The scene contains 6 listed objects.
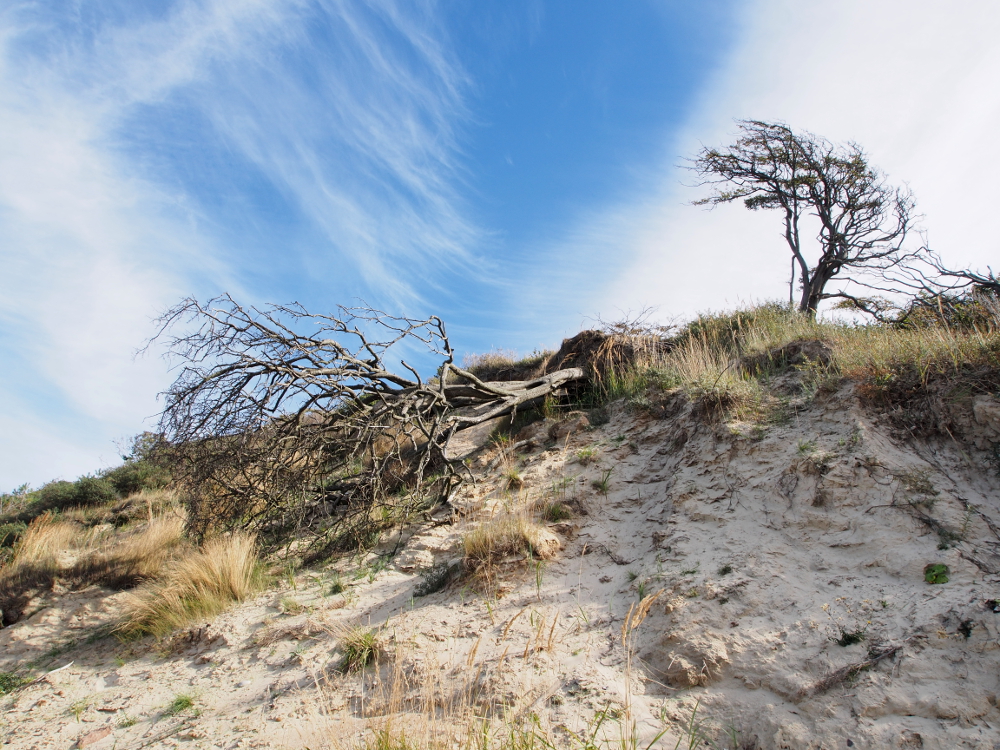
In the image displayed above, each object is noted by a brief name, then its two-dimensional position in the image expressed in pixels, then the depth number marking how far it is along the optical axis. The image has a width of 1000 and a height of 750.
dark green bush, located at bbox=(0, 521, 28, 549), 9.82
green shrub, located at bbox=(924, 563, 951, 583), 4.23
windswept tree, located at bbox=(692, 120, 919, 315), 13.91
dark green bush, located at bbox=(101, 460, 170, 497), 12.02
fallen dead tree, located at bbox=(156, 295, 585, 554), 6.68
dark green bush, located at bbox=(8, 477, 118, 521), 11.42
